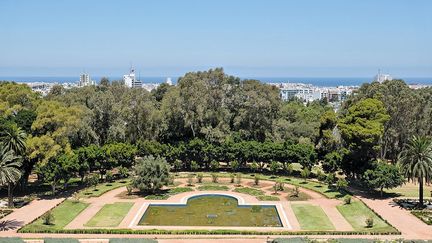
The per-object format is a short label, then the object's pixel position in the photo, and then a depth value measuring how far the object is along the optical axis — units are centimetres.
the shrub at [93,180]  5653
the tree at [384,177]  4981
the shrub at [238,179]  6048
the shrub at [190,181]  6022
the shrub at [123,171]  6196
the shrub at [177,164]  6669
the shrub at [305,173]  6077
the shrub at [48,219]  4169
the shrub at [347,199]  4842
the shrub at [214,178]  6188
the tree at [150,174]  5350
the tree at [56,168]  5125
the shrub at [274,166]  6381
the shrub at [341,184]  5416
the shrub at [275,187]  5547
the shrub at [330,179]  5726
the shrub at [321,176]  6081
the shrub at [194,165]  6694
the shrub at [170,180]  5466
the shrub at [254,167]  6606
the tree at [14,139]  4841
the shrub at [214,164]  6631
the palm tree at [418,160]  4616
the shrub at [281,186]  5621
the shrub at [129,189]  5472
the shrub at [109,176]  6085
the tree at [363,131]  5150
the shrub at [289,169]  6372
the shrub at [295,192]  5322
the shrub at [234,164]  6575
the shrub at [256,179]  6006
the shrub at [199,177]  6172
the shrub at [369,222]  4097
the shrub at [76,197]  5029
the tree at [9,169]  4268
